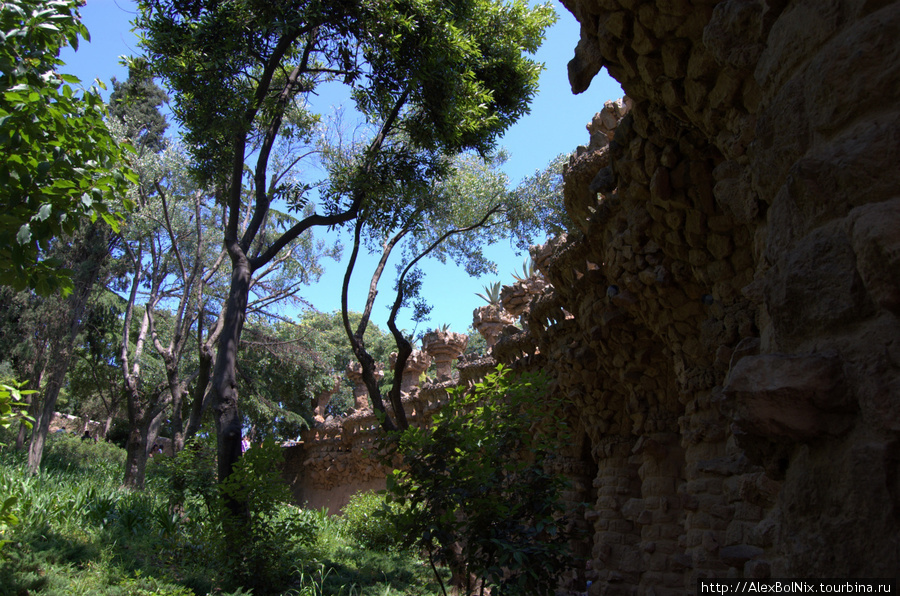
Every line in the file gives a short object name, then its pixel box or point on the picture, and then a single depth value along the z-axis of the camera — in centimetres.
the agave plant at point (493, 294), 2355
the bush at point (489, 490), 455
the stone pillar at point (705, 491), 531
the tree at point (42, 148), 350
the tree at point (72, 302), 1545
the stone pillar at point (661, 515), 617
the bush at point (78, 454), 1438
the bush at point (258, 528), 598
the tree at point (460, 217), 981
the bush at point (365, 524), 1065
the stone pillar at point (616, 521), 688
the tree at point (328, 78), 763
